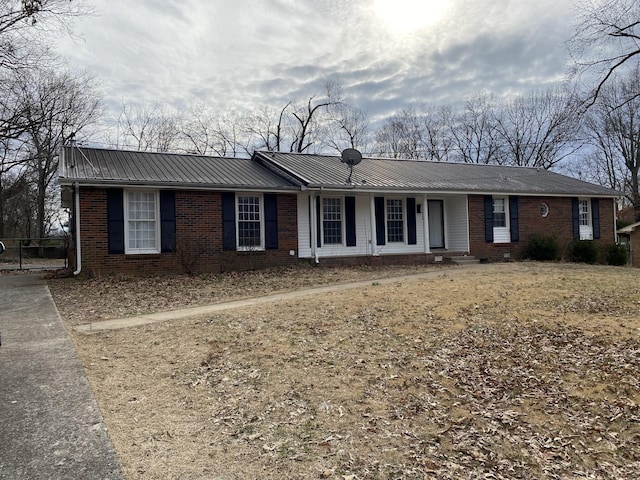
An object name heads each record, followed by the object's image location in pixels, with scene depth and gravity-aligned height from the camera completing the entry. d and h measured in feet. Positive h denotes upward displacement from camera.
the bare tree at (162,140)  111.65 +26.90
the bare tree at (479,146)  124.57 +26.82
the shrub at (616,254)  60.29 -1.78
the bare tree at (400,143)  125.08 +28.37
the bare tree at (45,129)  70.55 +22.76
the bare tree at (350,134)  122.31 +30.01
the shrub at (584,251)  59.26 -1.26
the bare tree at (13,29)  50.34 +24.38
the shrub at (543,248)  58.59 -0.75
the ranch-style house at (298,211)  41.83 +4.07
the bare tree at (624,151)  103.01 +22.61
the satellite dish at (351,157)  55.26 +10.82
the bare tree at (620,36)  34.12 +15.12
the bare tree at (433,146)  126.31 +27.24
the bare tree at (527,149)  118.42 +24.52
